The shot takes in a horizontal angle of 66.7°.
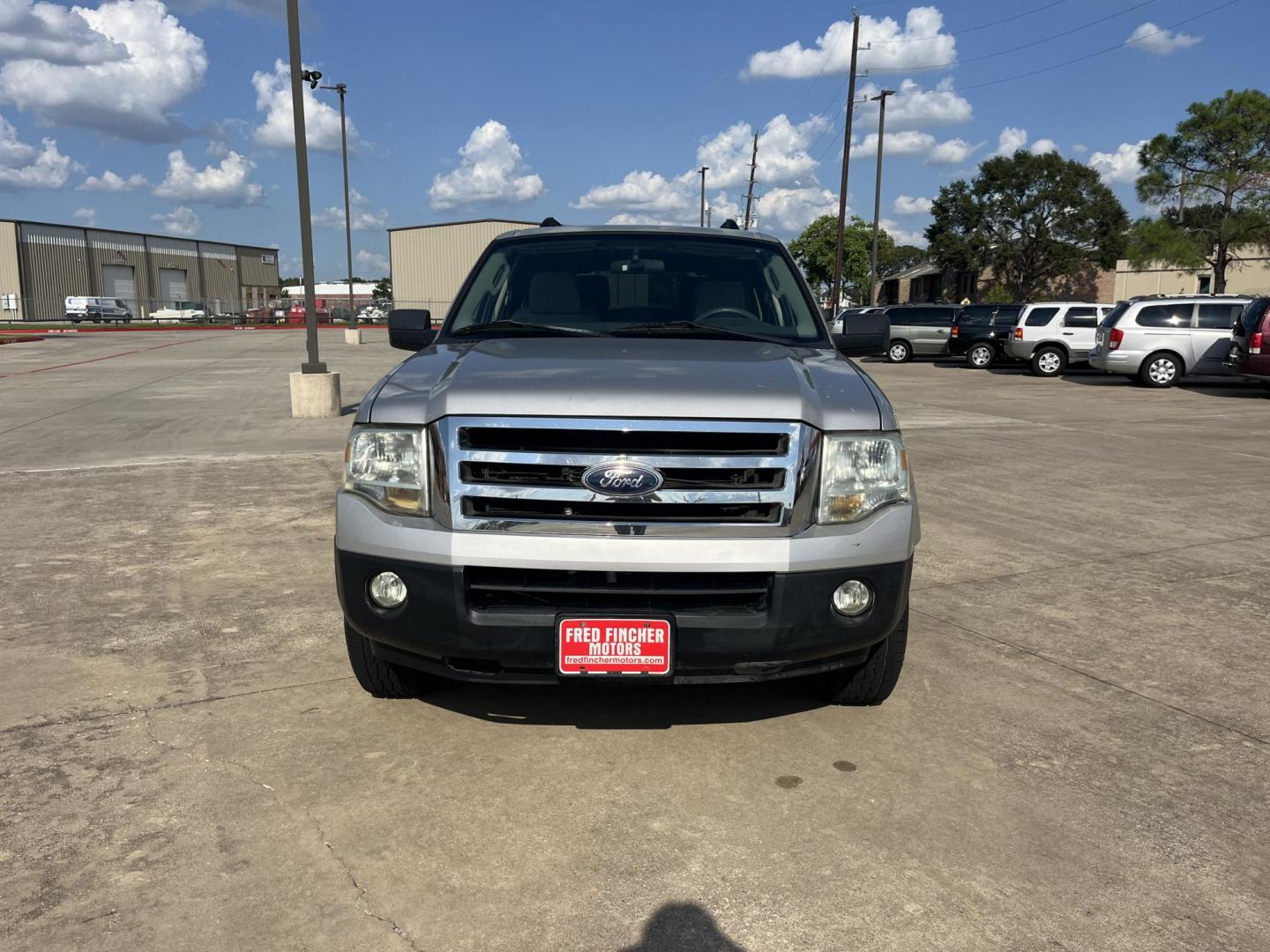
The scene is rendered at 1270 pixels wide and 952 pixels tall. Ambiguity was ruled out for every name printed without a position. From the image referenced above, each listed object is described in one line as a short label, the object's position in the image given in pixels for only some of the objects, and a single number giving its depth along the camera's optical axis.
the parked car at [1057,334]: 22.19
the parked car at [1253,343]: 16.03
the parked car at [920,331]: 27.80
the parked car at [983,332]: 24.91
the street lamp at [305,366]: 11.81
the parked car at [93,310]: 60.31
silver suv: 2.90
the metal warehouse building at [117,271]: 68.88
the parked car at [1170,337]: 18.72
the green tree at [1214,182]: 42.12
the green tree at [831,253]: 91.38
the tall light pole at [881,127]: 40.53
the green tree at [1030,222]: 58.66
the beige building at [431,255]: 67.12
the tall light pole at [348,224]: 35.72
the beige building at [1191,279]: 51.81
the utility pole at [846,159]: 34.91
